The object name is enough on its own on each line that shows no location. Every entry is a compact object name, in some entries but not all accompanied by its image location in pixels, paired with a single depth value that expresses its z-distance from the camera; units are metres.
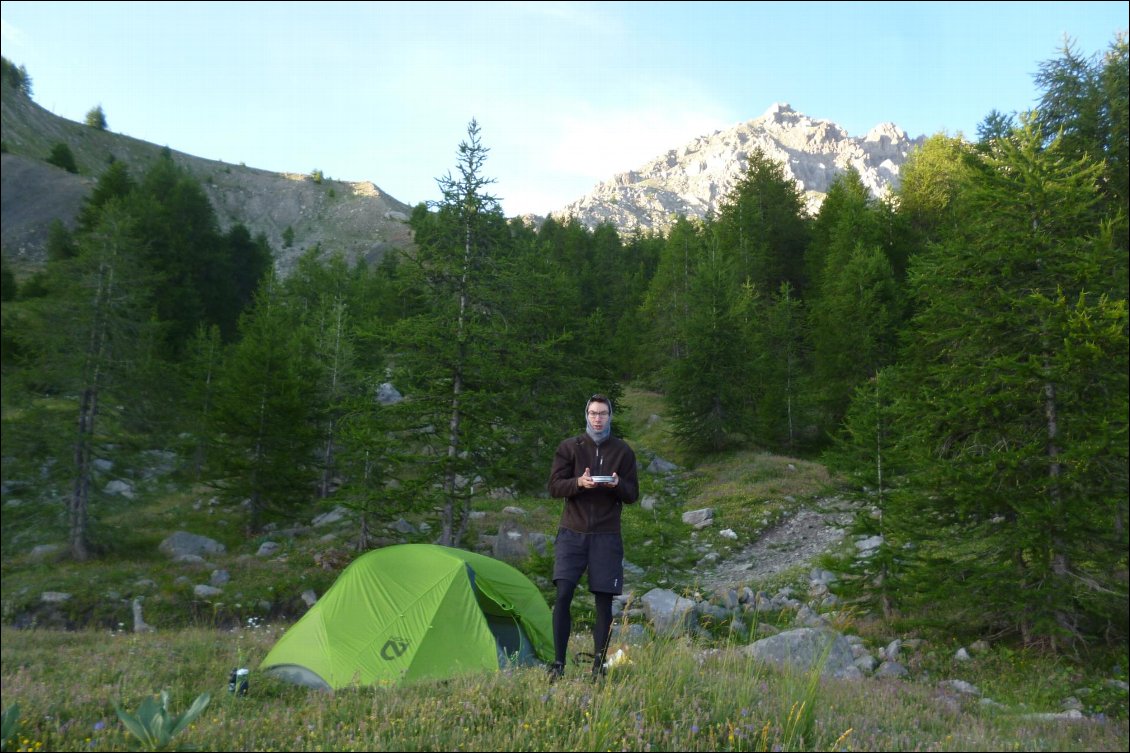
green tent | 7.68
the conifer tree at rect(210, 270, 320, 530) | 20.55
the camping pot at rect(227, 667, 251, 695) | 5.62
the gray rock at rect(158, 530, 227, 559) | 17.93
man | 5.67
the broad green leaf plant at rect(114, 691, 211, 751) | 3.78
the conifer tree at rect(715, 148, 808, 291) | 38.91
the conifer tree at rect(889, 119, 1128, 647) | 8.55
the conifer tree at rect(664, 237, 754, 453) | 27.50
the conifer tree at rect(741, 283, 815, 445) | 28.84
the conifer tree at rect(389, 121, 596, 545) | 14.38
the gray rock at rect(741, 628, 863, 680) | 7.83
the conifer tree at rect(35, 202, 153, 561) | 13.75
